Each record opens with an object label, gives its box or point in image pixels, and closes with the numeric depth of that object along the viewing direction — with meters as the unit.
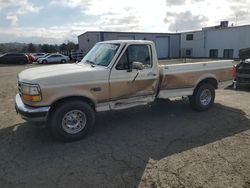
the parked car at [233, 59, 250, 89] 8.09
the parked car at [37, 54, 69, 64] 27.73
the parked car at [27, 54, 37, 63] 30.27
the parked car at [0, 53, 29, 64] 27.89
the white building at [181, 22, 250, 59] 27.94
